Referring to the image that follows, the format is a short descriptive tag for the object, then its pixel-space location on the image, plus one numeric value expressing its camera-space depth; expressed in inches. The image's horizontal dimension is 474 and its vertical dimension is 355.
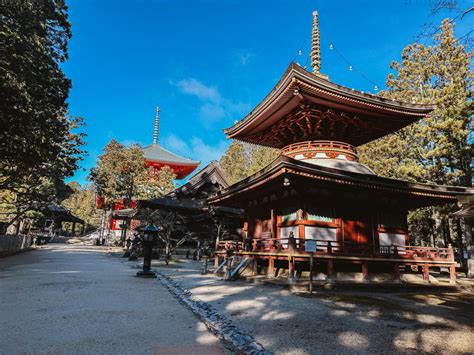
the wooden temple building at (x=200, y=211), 941.8
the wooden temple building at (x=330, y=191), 452.8
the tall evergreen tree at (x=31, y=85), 439.8
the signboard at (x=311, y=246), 374.6
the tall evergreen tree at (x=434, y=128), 791.1
